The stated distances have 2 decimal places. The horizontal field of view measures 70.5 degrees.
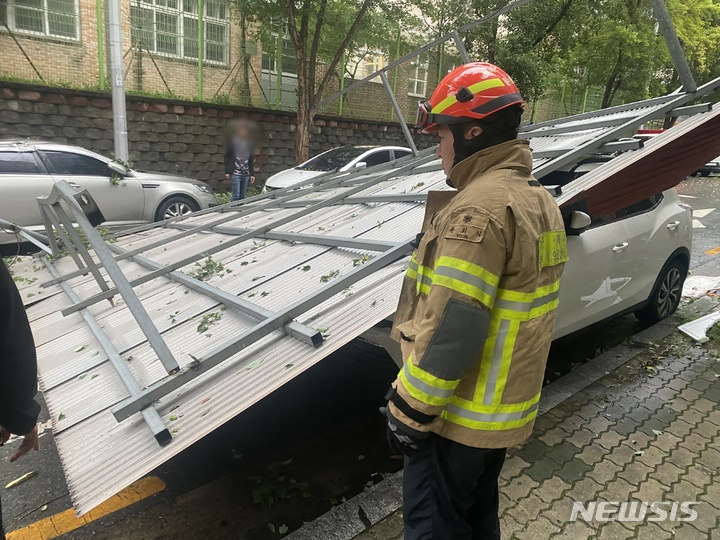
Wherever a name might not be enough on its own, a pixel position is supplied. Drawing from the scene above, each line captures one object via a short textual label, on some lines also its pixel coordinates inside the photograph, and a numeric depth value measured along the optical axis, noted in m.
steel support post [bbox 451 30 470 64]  4.84
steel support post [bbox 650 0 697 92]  3.66
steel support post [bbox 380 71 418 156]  5.67
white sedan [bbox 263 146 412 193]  9.91
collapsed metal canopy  2.12
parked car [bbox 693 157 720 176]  17.70
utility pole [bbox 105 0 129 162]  8.88
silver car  7.37
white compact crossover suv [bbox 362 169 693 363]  3.78
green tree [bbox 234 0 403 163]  10.89
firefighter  1.52
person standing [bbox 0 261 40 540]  1.60
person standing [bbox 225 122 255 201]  10.20
